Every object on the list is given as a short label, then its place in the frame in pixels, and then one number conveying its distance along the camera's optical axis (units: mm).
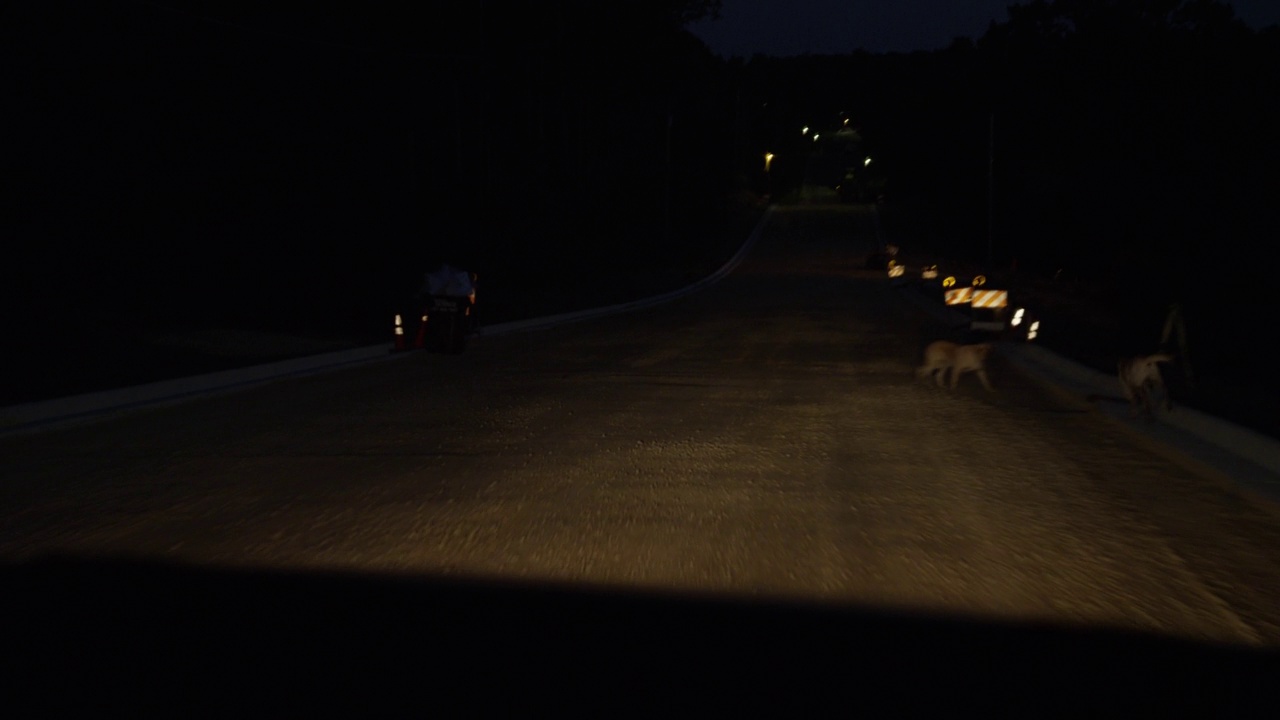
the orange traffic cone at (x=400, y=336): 24078
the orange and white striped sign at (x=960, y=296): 26444
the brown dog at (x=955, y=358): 17438
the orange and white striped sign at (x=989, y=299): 23906
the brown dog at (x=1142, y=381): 14188
